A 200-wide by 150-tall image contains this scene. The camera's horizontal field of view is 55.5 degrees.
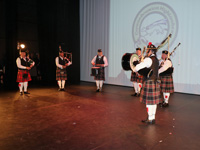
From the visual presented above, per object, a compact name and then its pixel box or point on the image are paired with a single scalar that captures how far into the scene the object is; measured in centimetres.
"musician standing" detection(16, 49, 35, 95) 515
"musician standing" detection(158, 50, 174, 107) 398
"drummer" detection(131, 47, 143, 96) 521
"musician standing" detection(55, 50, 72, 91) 583
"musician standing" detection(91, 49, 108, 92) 581
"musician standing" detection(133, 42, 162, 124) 287
